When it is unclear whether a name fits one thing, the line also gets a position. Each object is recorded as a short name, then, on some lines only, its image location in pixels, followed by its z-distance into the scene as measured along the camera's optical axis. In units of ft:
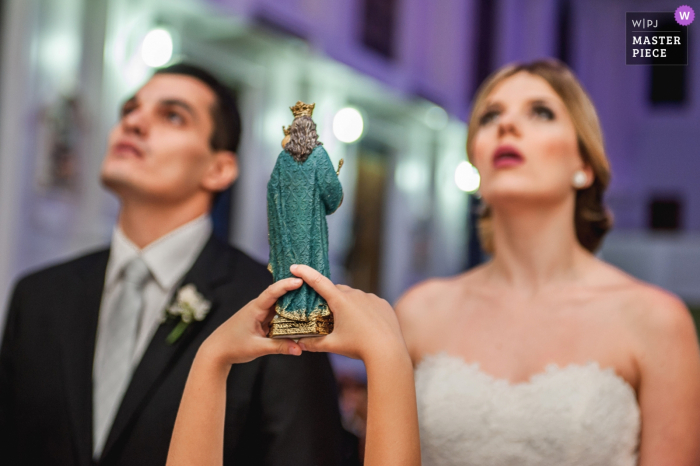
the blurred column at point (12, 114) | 19.71
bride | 8.48
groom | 7.72
